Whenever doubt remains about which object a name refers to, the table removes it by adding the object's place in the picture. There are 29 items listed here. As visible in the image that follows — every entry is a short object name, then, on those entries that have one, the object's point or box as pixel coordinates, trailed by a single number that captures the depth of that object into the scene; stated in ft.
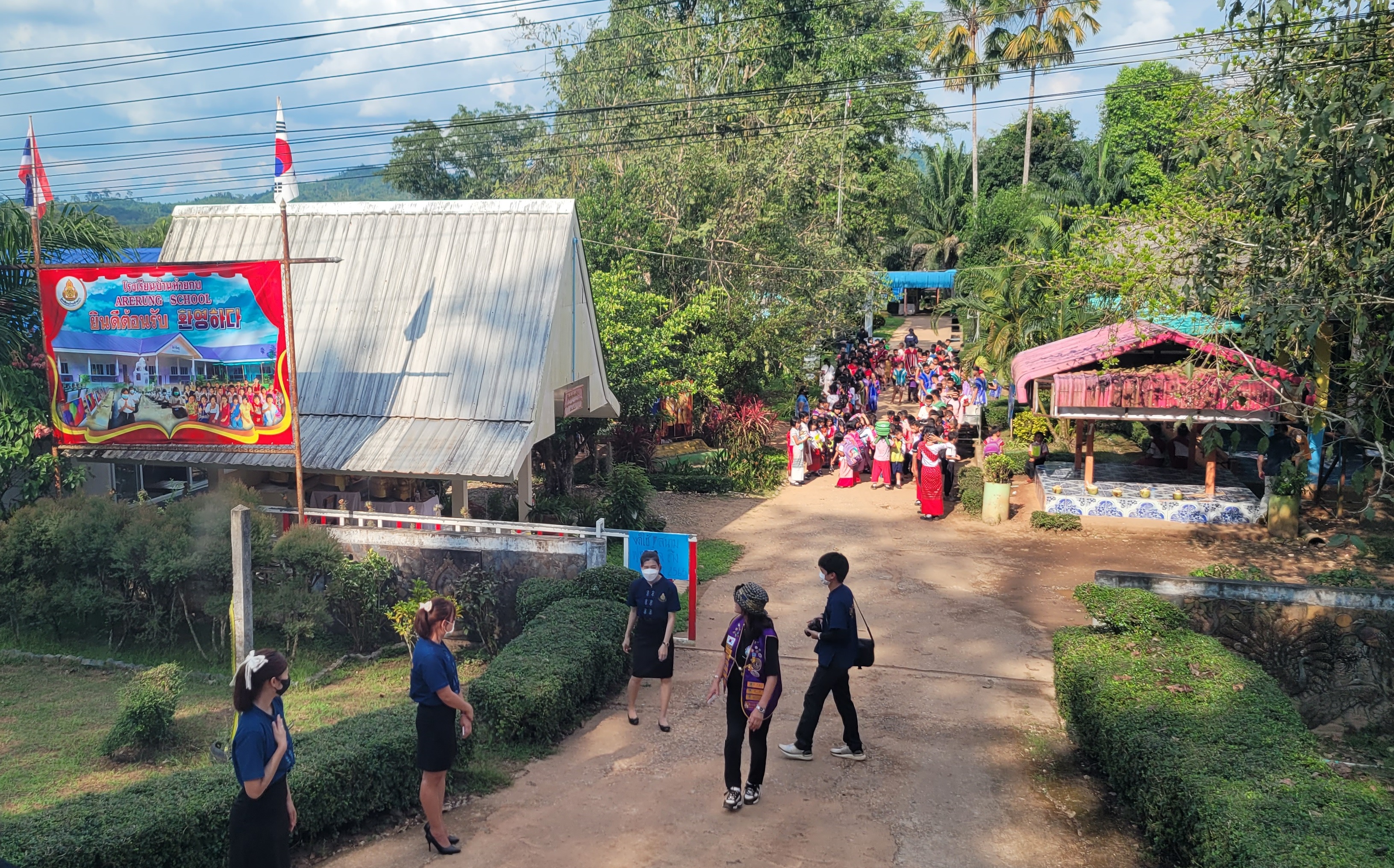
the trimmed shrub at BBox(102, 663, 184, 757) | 29.43
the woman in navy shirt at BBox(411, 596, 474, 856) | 20.51
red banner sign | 43.50
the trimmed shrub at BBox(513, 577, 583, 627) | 36.65
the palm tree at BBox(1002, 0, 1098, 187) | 141.28
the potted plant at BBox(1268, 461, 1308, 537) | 55.06
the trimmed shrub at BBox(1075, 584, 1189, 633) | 30.35
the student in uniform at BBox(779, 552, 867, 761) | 25.39
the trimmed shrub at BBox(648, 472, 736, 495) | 67.92
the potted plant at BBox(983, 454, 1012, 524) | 58.65
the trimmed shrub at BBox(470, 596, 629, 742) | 27.53
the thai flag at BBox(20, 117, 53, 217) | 42.93
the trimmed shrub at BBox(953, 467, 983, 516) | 60.95
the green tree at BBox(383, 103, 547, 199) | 159.12
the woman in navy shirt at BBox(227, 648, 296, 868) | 16.66
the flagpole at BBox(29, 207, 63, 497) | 43.29
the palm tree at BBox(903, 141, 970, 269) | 173.78
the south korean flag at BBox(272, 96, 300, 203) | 37.27
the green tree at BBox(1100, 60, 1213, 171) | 164.14
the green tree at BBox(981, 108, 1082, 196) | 179.42
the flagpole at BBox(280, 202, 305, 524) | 40.42
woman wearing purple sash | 23.35
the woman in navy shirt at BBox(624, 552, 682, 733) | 28.81
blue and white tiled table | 57.06
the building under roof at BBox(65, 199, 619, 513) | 46.39
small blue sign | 39.63
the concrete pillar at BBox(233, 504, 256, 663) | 29.17
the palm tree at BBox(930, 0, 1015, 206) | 146.82
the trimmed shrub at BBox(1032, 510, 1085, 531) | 57.47
